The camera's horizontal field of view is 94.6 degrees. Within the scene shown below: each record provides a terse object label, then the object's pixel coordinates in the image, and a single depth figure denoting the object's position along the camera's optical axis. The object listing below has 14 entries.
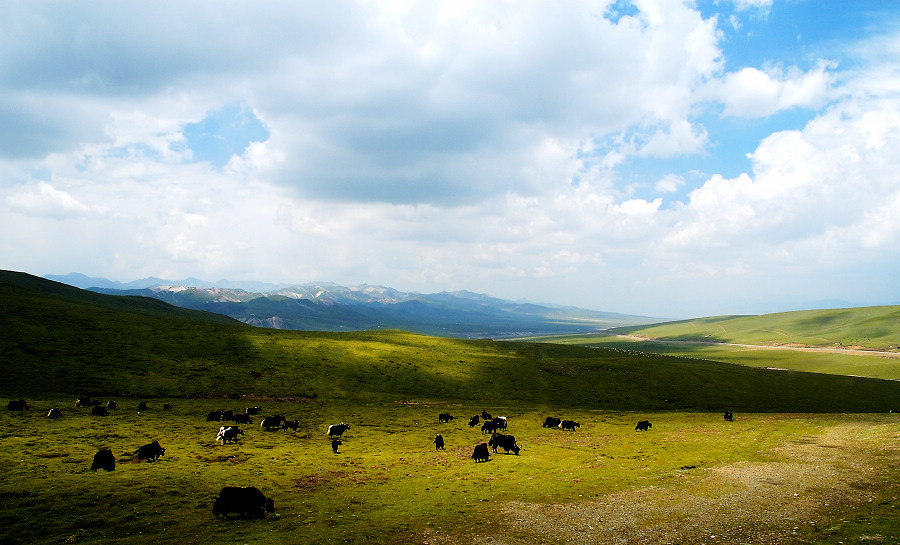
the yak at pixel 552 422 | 49.22
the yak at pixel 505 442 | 35.94
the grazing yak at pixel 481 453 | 33.38
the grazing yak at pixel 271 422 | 42.88
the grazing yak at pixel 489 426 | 45.56
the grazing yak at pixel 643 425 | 47.81
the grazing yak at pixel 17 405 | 40.88
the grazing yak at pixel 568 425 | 48.00
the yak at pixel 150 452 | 29.06
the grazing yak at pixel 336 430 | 41.72
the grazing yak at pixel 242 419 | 44.50
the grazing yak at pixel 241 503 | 19.86
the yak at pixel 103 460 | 26.25
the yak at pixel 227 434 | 36.56
